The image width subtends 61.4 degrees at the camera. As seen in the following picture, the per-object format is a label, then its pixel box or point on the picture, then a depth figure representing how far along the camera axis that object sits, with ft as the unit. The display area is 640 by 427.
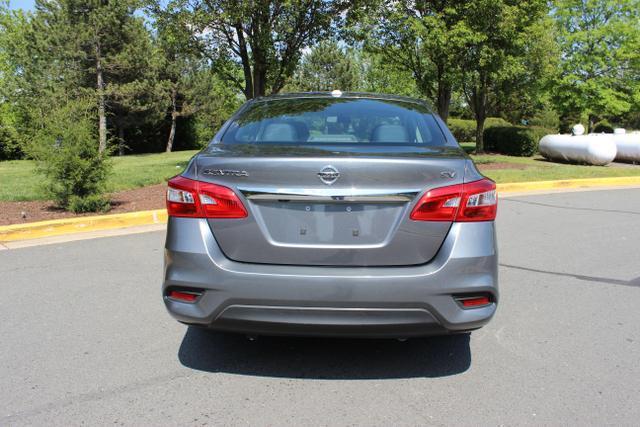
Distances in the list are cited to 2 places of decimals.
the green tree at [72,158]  26.66
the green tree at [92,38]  92.58
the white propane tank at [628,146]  64.03
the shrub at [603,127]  144.36
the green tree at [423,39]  49.83
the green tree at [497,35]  50.24
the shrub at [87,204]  26.78
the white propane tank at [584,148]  59.52
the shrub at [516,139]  76.18
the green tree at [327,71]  137.39
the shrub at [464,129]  118.32
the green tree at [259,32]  42.47
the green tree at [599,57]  91.30
